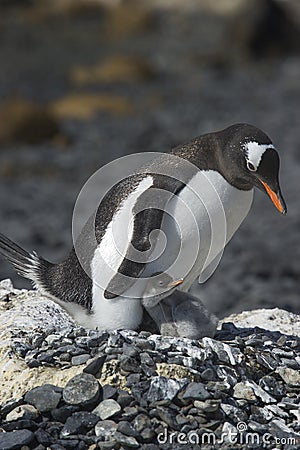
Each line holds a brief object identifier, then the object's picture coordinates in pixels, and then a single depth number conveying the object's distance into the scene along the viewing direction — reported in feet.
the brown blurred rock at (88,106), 91.09
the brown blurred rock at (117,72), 104.73
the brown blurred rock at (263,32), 118.62
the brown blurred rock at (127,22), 132.98
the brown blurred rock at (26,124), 82.17
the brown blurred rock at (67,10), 143.43
